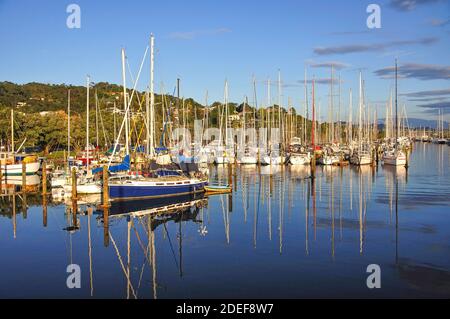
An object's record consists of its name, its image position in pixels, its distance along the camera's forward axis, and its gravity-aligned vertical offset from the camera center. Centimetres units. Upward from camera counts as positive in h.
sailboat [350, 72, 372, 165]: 6538 -164
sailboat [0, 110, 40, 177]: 5081 -165
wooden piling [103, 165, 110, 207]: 2867 -246
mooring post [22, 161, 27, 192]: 3944 -232
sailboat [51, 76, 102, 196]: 3503 -266
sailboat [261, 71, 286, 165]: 6644 -184
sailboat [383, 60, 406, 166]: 6281 -208
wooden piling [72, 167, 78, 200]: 3138 -264
